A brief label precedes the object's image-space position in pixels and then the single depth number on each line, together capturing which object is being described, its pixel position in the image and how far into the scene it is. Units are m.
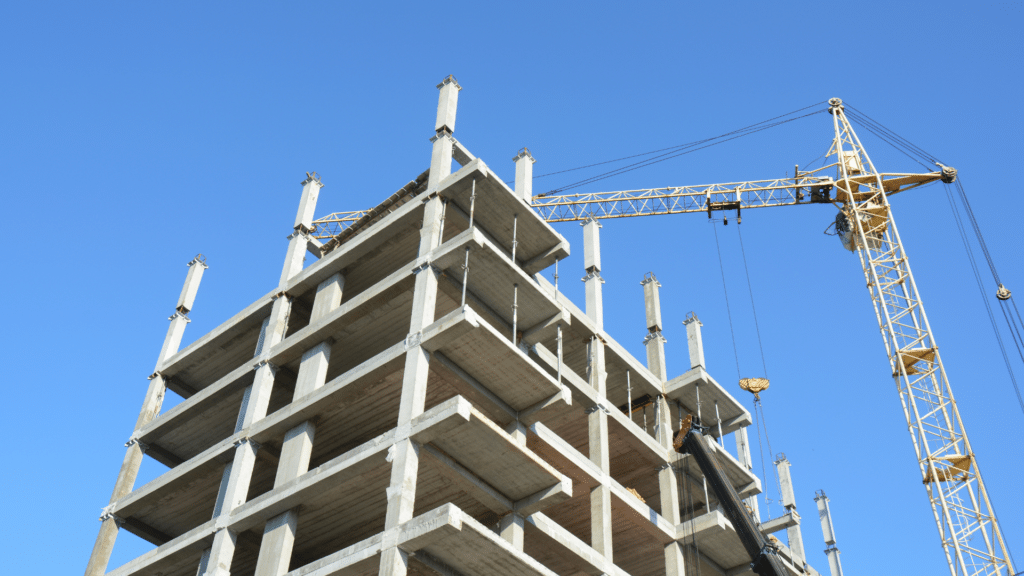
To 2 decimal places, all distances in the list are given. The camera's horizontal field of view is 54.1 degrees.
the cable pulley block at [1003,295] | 61.81
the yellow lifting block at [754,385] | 53.75
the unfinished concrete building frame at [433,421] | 31.59
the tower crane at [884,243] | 53.53
